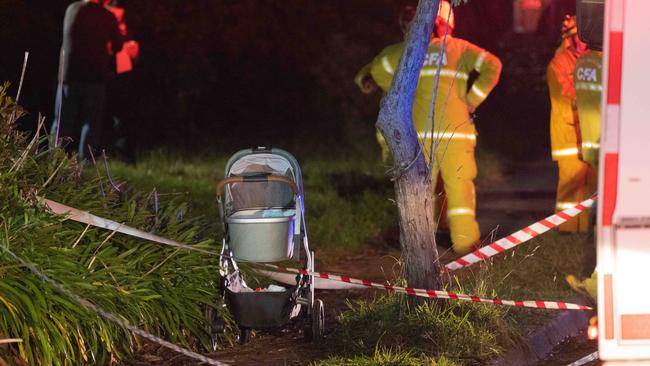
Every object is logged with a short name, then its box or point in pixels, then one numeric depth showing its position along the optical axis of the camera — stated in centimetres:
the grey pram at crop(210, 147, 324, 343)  1320
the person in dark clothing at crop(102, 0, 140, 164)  2742
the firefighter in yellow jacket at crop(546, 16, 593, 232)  2041
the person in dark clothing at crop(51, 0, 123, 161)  2442
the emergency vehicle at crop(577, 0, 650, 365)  962
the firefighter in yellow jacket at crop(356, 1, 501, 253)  1883
